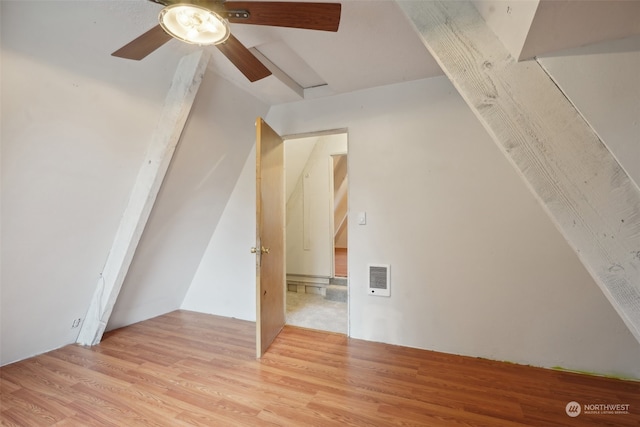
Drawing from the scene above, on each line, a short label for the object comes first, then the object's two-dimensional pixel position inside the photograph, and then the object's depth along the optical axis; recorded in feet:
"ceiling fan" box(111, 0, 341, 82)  3.91
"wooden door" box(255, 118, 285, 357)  7.71
